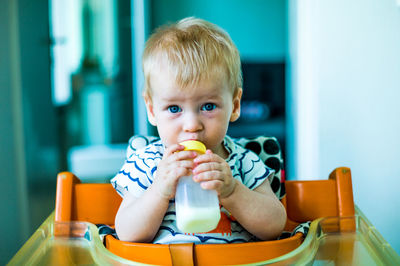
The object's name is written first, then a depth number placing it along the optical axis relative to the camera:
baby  0.74
